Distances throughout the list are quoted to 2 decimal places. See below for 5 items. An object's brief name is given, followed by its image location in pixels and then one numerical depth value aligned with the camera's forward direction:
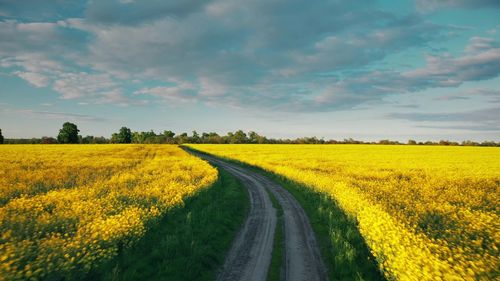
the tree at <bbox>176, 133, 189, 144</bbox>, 169.38
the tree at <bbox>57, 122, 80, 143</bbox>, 127.13
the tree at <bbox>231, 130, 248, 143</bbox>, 157.60
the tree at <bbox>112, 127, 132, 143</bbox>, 155.50
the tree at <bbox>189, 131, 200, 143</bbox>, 168.88
